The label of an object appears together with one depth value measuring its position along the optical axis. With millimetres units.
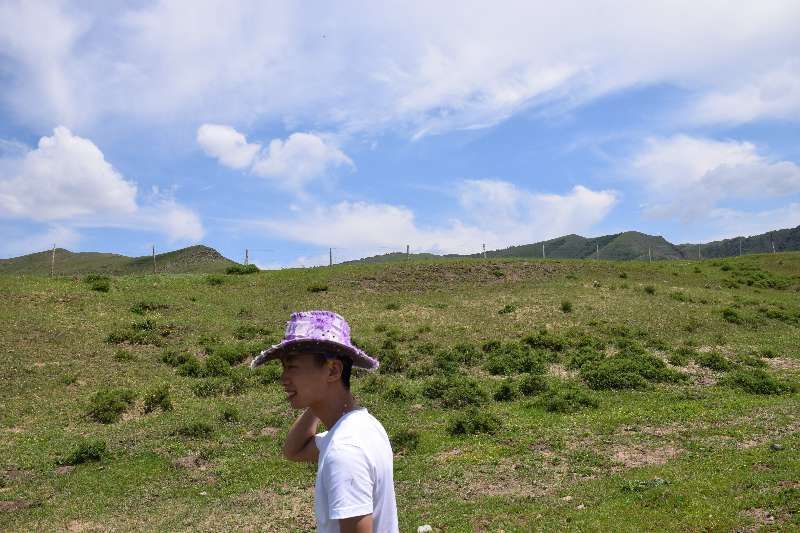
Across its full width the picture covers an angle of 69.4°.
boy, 2992
